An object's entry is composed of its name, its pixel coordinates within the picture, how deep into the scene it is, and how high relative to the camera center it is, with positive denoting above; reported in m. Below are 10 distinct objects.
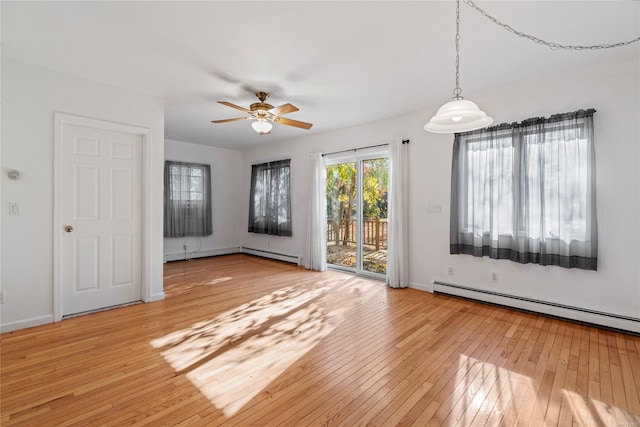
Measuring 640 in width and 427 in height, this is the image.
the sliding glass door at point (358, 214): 5.11 +0.01
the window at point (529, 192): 3.06 +0.26
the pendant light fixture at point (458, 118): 1.83 +0.64
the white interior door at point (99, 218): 3.28 -0.05
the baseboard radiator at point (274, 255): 6.16 -0.93
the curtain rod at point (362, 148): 4.52 +1.15
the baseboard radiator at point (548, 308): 2.88 -1.04
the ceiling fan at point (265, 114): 3.43 +1.21
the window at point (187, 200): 6.30 +0.33
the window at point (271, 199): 6.33 +0.35
